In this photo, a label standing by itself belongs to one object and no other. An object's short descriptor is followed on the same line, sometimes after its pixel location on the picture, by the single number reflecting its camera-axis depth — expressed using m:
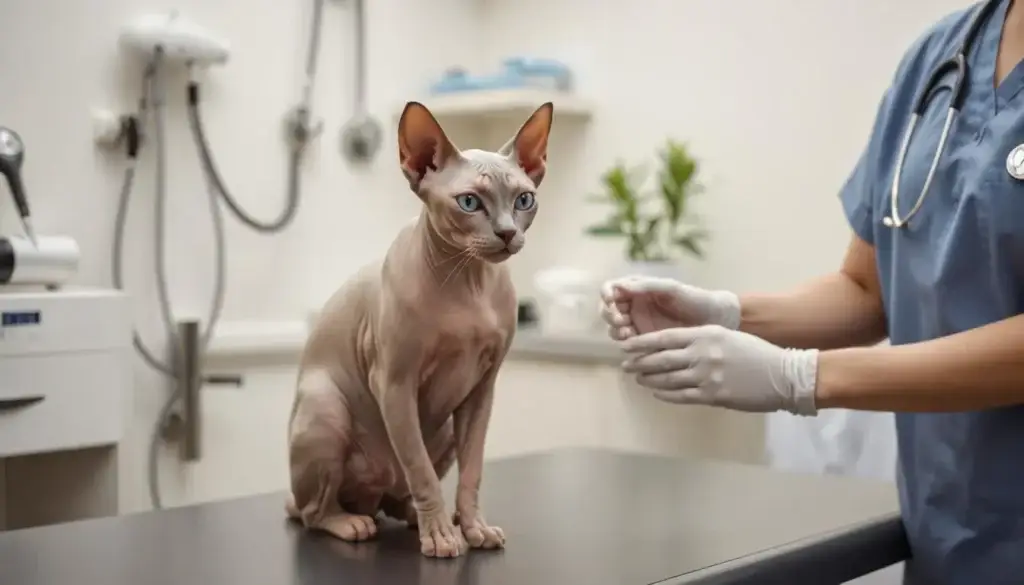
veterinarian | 0.97
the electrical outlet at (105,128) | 2.04
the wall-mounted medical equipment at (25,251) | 1.78
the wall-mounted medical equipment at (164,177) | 2.07
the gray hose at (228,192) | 2.18
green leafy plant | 2.25
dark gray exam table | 0.92
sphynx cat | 0.92
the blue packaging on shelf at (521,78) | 2.51
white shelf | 2.47
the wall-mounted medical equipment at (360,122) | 2.50
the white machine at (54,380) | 1.71
